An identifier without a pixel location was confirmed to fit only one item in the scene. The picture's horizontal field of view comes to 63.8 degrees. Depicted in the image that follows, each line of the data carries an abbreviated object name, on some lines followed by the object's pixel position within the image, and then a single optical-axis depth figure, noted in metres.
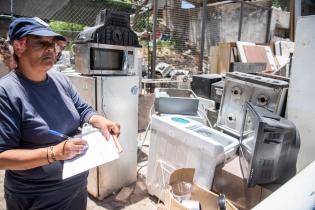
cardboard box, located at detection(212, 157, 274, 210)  1.89
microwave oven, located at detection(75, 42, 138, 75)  2.38
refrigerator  2.45
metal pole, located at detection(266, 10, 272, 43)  8.36
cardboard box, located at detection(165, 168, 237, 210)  1.68
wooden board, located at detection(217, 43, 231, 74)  5.45
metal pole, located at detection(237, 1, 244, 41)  6.82
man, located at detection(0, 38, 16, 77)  1.27
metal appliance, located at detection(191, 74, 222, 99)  3.46
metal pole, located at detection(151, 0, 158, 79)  4.54
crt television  1.64
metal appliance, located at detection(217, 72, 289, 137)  2.30
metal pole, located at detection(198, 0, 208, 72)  5.33
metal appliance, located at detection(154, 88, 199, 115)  2.68
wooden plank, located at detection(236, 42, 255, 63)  5.50
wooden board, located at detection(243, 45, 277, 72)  5.68
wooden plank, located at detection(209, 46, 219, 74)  5.72
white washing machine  2.01
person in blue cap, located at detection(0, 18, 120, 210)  1.13
